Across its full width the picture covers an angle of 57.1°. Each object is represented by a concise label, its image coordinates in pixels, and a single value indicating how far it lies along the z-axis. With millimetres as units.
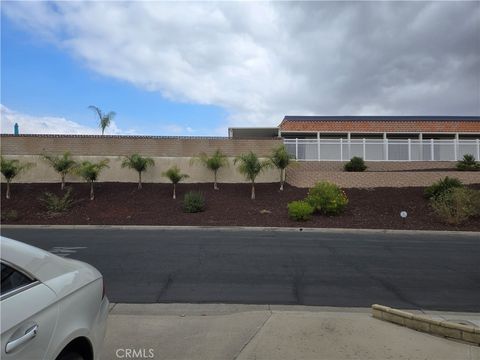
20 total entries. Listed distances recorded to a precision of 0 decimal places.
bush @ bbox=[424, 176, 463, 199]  20734
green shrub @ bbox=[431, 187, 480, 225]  17734
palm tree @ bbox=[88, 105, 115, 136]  28484
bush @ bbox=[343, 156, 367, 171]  24953
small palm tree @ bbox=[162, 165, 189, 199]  21984
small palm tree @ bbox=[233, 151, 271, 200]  22000
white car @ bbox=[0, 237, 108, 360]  2680
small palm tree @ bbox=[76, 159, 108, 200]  21550
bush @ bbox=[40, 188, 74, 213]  20297
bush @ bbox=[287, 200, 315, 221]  18078
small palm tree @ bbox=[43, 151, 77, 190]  22438
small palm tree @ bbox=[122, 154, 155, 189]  22734
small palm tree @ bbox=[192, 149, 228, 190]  23125
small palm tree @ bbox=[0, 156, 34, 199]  21781
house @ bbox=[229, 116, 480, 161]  34031
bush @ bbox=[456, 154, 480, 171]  25297
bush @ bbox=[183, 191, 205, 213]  19703
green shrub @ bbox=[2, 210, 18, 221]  18856
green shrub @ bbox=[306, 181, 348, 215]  19016
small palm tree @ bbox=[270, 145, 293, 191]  22469
